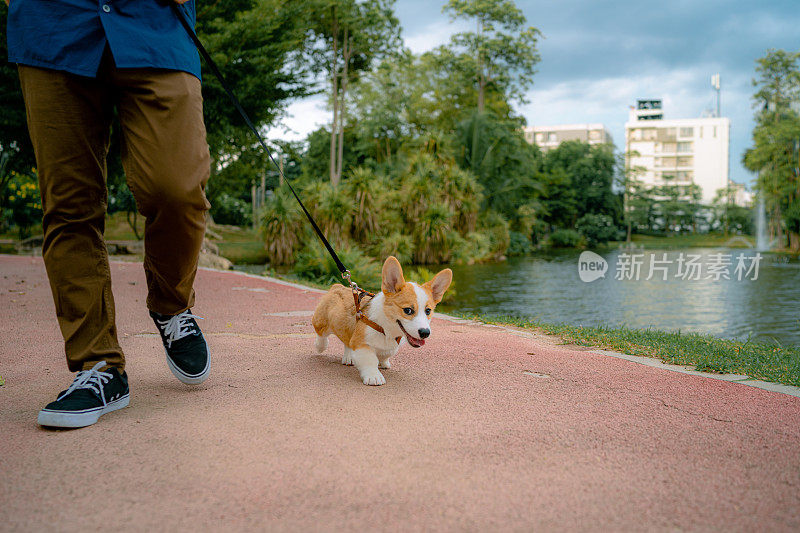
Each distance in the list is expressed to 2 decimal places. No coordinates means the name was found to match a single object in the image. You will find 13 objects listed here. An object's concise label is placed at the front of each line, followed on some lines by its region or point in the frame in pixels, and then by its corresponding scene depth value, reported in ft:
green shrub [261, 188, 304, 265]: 56.29
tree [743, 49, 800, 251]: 116.78
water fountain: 144.66
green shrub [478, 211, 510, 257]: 87.10
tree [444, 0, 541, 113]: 116.06
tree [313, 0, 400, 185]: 92.32
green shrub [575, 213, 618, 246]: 150.82
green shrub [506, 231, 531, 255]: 102.42
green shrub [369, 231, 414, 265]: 58.95
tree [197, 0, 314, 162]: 32.65
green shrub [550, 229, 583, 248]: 133.39
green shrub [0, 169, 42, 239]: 59.36
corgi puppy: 8.84
